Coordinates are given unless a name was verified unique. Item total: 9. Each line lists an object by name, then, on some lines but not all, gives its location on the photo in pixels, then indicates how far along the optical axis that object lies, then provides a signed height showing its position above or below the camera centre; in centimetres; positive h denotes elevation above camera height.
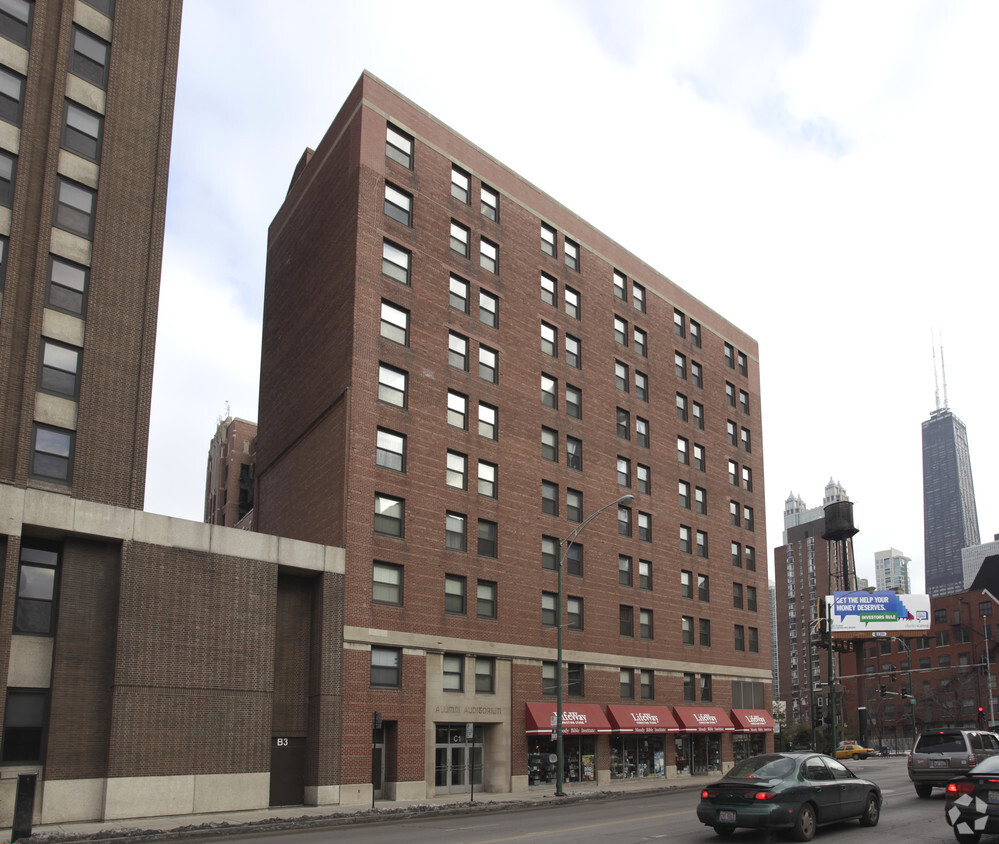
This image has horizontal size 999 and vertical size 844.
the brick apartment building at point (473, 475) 3375 +687
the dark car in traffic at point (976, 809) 1424 -266
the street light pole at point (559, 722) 3169 -303
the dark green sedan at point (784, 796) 1567 -278
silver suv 2391 -304
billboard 9794 +266
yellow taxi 7525 -931
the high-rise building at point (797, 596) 16725 +764
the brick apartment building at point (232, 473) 7338 +1313
